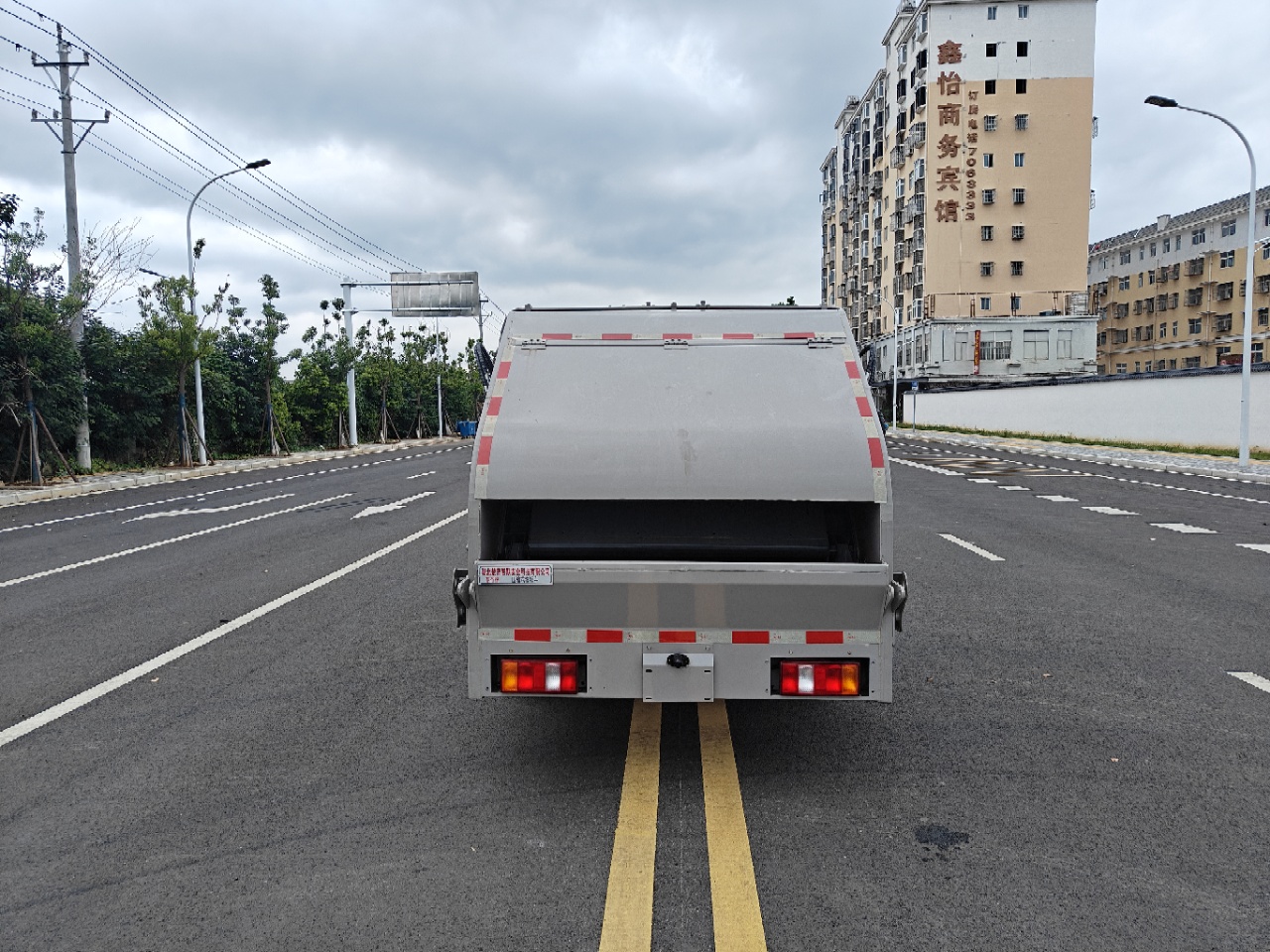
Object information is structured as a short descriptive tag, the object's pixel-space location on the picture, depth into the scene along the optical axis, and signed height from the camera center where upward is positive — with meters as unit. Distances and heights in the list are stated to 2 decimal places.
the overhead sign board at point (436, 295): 43.44 +5.52
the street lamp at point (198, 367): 30.09 +1.47
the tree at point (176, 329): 28.10 +2.53
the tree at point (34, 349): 22.28 +1.59
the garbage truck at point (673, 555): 4.01 -0.61
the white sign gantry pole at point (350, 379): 45.78 +1.61
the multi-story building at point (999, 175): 62.50 +16.05
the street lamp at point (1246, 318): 23.06 +2.21
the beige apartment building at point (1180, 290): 70.38 +9.55
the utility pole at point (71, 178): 25.31 +6.58
